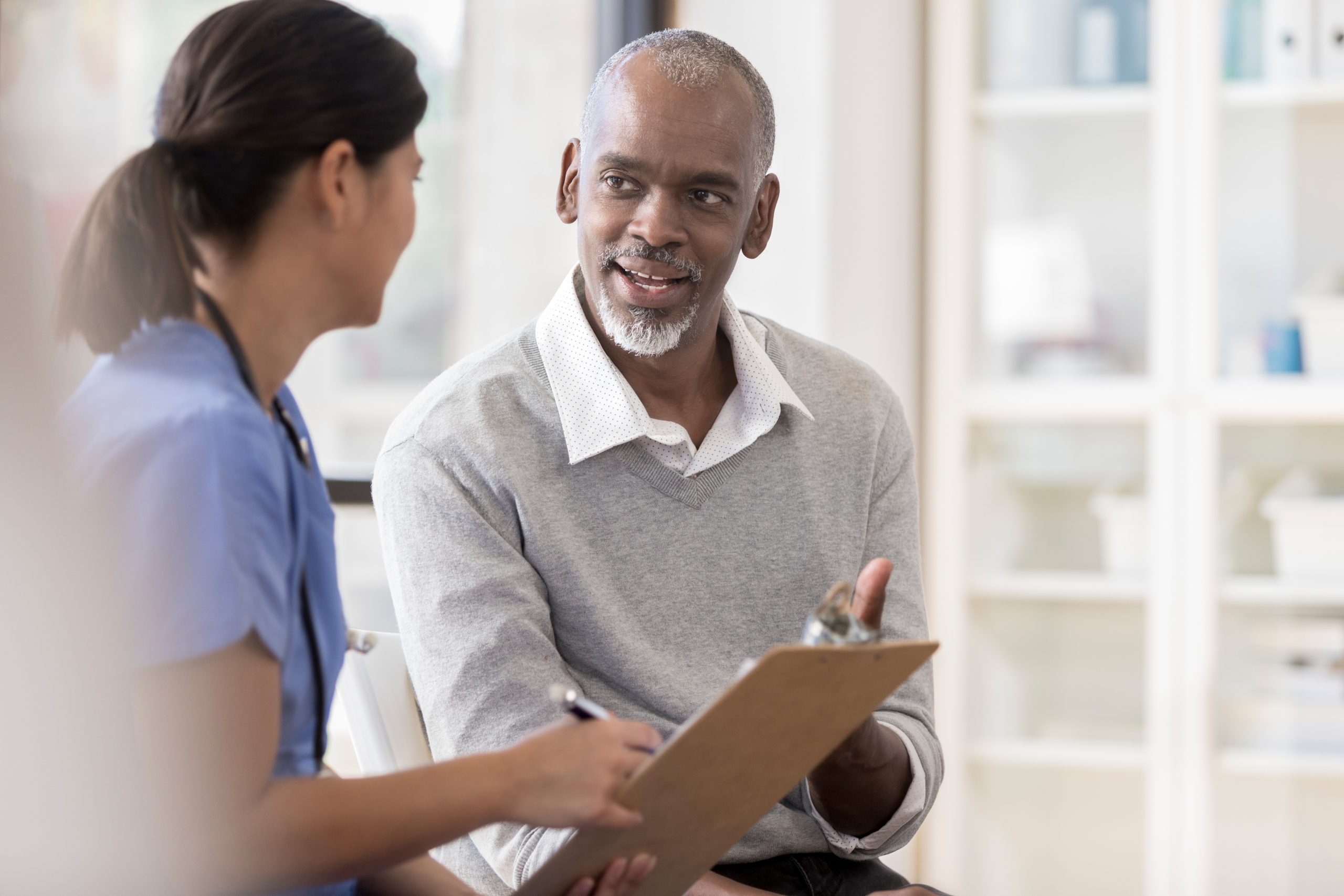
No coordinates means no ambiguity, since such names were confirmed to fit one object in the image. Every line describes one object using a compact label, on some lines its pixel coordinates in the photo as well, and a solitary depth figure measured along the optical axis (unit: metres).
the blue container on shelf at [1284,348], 5.21
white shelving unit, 5.29
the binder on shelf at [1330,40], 5.16
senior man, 2.61
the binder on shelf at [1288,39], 5.19
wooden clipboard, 1.70
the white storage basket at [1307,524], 5.18
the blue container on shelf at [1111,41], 5.43
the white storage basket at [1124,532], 5.50
